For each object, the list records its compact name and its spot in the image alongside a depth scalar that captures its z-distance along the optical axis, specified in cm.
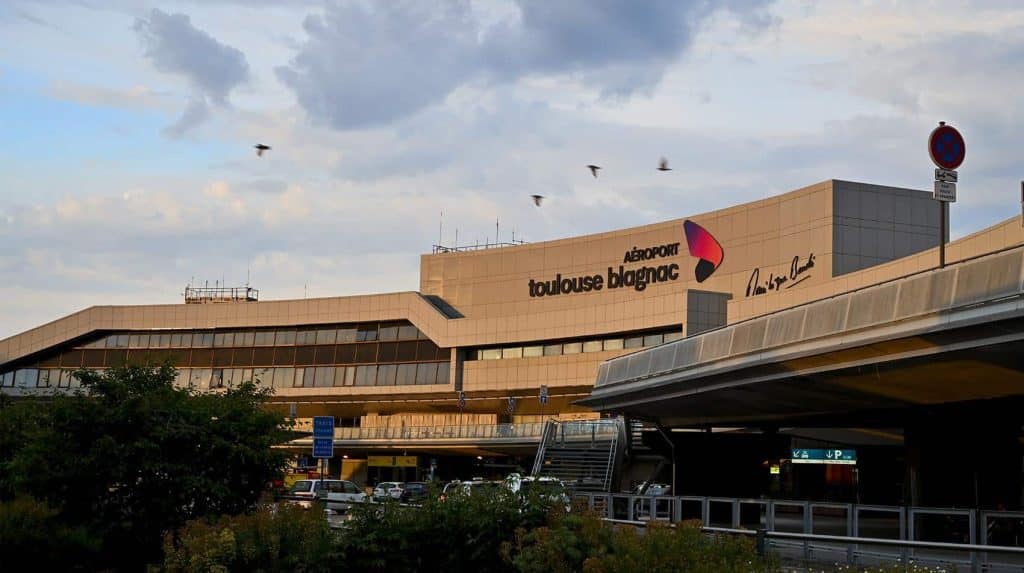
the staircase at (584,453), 4488
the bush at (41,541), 2230
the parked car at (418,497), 2060
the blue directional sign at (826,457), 6825
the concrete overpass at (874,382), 2158
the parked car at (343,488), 5168
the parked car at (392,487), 5606
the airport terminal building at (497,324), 7075
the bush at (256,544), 1933
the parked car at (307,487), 4798
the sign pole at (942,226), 2378
